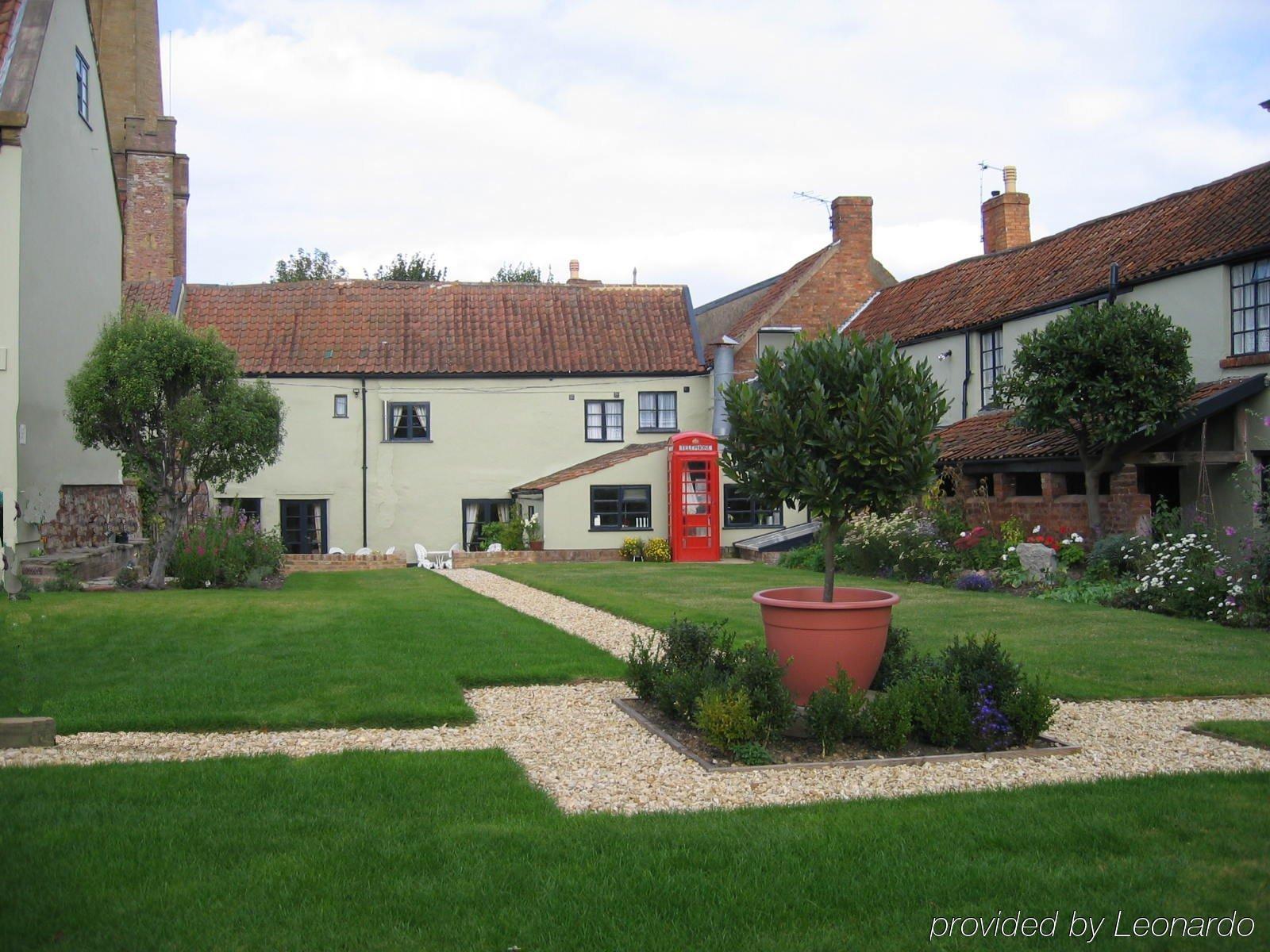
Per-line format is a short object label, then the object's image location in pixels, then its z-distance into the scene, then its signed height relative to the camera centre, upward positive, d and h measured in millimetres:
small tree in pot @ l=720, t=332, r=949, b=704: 8008 +411
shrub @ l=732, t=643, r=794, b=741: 7395 -1274
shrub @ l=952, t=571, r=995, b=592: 17984 -1347
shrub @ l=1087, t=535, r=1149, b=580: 16562 -907
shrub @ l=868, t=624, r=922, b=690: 8469 -1251
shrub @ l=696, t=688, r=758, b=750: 7219 -1435
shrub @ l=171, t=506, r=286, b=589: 18312 -781
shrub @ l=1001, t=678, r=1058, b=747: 7406 -1439
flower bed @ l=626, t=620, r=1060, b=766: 7285 -1435
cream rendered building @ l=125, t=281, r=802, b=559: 29422 +2779
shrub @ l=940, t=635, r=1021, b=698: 7714 -1200
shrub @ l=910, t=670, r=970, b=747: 7375 -1428
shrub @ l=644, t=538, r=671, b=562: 28078 -1191
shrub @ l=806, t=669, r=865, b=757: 7320 -1418
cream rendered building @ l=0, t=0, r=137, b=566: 16844 +4328
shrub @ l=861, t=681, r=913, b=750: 7281 -1465
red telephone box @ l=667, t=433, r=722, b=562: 28156 +180
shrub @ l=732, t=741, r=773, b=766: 7094 -1637
